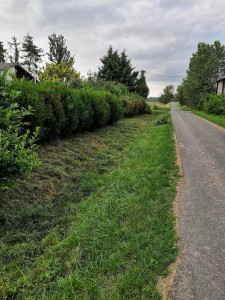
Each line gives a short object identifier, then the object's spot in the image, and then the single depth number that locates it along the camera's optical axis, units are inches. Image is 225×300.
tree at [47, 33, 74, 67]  1480.1
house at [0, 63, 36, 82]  875.5
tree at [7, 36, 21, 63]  2043.9
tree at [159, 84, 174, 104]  3075.8
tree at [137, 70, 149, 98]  1808.6
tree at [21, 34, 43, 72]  1987.0
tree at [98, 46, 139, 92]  1638.8
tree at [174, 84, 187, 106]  2593.5
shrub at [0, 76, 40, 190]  116.2
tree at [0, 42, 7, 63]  2009.1
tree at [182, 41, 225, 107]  1635.1
